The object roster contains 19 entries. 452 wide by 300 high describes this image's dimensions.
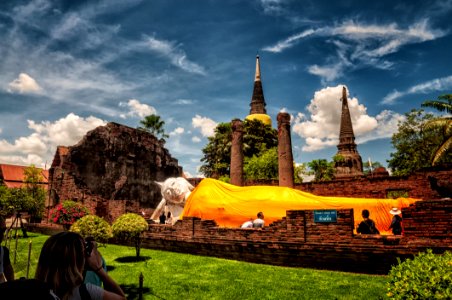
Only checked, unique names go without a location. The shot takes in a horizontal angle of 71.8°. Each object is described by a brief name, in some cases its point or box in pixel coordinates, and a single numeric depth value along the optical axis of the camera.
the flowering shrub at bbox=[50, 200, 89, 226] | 12.02
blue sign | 8.30
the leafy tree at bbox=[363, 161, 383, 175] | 48.71
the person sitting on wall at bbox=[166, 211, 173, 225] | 15.88
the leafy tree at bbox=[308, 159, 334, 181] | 28.83
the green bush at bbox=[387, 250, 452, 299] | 2.88
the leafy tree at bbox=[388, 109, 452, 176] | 26.67
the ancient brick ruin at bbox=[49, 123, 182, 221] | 24.67
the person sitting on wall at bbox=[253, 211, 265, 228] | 10.16
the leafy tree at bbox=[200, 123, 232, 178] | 32.91
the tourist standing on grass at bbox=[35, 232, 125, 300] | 2.00
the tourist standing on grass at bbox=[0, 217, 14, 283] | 3.51
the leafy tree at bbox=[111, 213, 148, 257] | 10.35
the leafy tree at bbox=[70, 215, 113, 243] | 9.07
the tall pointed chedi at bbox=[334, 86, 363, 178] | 42.45
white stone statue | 16.28
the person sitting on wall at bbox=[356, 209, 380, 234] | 8.56
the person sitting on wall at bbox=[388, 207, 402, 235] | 8.88
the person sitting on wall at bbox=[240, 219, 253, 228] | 10.58
